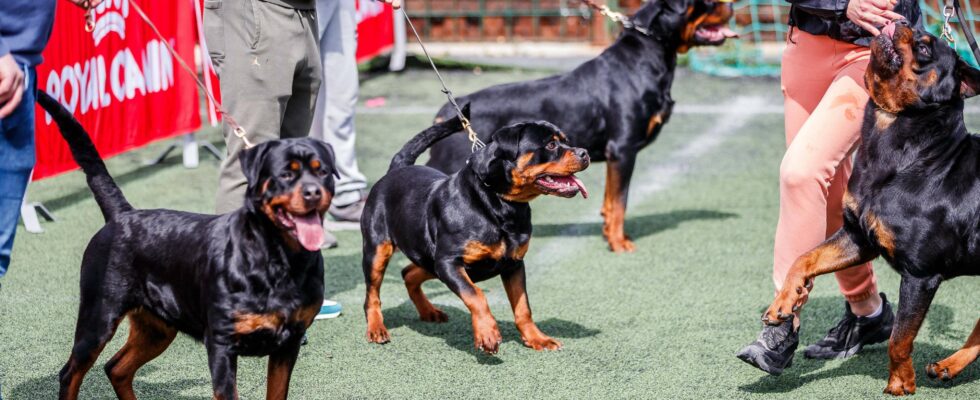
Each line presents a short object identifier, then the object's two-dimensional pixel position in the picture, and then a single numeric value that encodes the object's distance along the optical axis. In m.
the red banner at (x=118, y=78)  6.95
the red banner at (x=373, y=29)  11.89
